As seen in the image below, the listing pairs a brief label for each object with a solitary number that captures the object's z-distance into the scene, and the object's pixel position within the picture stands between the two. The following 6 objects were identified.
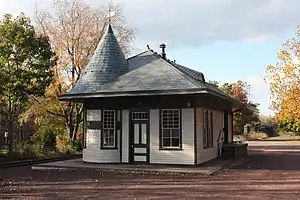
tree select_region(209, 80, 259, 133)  47.28
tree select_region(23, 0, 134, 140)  28.11
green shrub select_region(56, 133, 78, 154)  26.12
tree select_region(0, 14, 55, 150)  21.25
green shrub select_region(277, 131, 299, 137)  58.61
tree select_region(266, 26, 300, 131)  27.42
